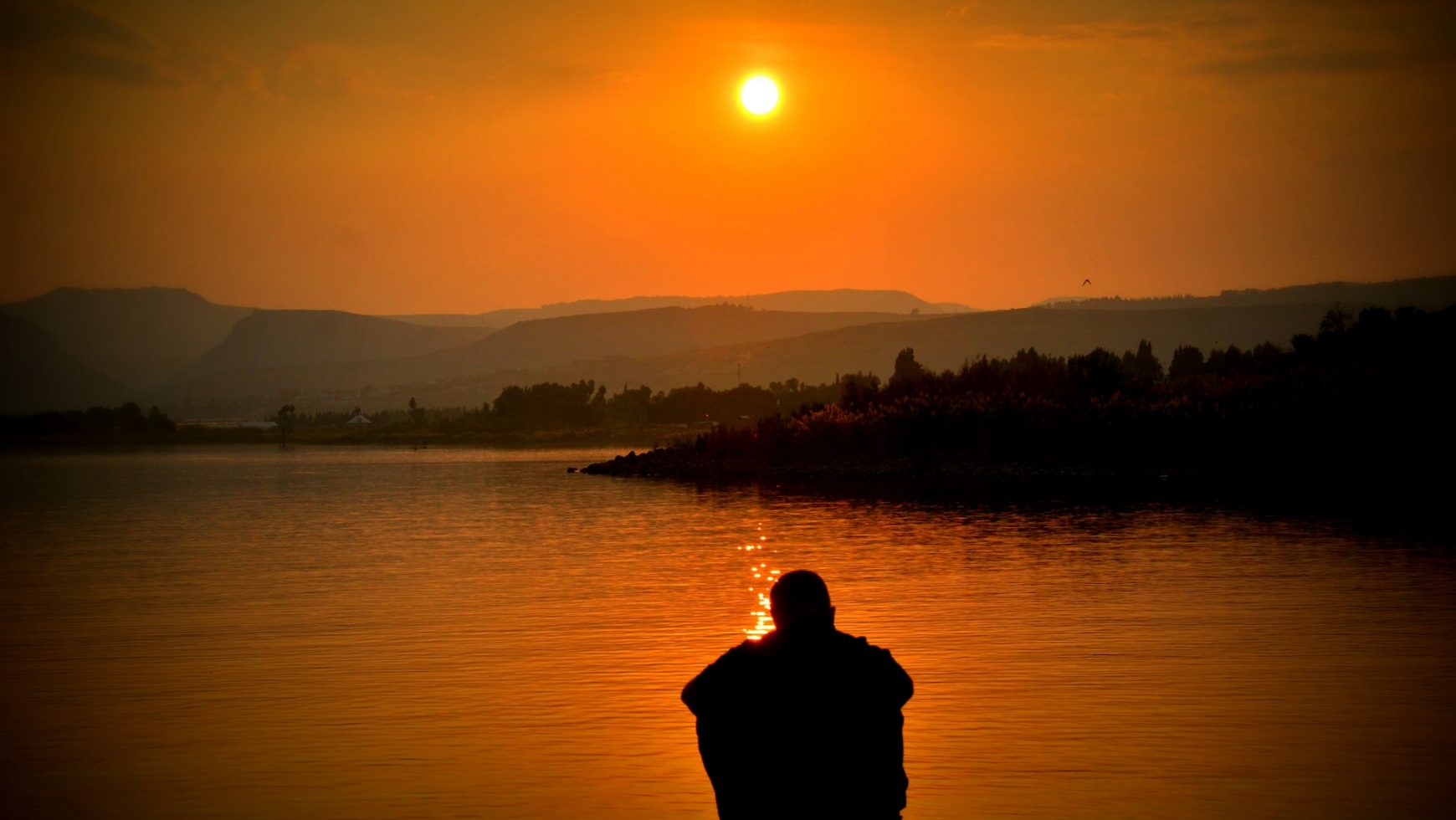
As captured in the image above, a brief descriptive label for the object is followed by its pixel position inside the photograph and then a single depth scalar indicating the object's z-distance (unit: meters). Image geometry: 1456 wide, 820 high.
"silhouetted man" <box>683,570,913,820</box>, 6.22
